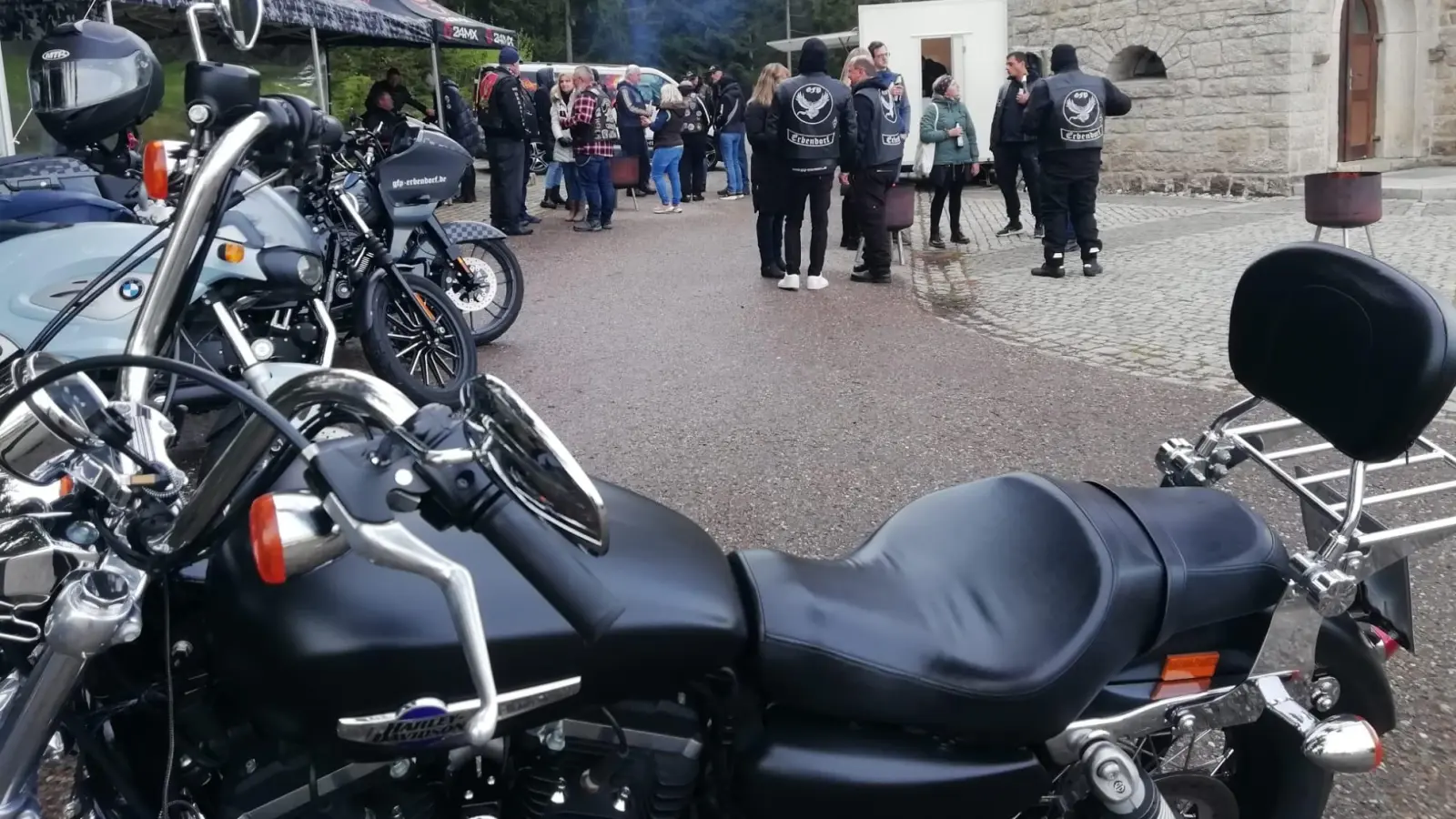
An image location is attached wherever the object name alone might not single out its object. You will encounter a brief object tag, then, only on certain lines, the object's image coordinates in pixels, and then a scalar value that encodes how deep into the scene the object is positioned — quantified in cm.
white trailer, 1648
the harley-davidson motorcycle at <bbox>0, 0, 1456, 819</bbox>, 129
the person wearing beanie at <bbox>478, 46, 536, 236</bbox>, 1321
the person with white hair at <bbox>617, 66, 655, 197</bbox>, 1622
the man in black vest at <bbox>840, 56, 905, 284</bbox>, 965
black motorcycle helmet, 243
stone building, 1560
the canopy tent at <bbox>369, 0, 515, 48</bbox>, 1588
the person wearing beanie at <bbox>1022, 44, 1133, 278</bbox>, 966
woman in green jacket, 1154
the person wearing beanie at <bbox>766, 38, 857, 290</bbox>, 935
